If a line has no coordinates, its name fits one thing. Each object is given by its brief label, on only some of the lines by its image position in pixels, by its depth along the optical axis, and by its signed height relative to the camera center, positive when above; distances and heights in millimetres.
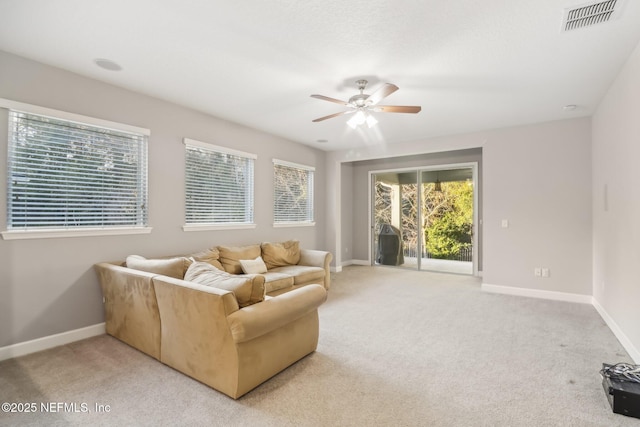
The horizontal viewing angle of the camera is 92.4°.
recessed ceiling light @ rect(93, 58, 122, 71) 2840 +1439
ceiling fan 3065 +1215
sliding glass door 6535 -4
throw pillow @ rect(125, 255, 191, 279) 2877 -480
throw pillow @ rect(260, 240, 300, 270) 4719 -576
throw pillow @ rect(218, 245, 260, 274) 4121 -550
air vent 2051 +1434
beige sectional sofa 2047 -779
